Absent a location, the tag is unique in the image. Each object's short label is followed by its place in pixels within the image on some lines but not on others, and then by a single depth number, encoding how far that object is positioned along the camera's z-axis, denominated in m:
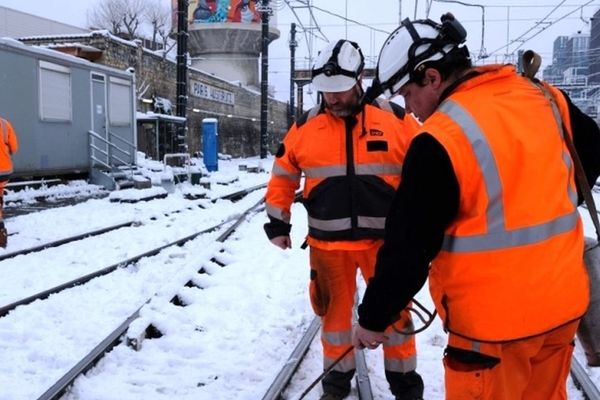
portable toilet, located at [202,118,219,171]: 24.48
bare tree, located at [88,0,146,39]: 59.44
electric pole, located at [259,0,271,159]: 28.75
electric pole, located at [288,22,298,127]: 39.25
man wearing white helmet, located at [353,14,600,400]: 2.04
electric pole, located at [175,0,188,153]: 18.42
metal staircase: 16.98
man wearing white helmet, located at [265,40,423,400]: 3.64
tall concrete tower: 47.44
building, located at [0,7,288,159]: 22.80
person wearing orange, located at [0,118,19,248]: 8.67
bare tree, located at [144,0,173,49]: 63.31
